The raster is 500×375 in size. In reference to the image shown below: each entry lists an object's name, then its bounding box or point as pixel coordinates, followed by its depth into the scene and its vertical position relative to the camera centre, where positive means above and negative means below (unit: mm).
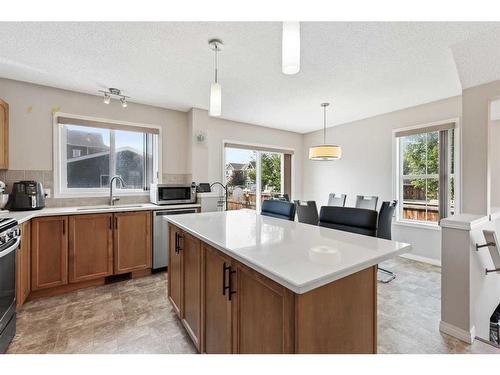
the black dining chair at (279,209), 2195 -242
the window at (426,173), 3352 +192
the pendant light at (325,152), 3309 +470
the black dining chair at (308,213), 2984 -359
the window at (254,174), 4484 +229
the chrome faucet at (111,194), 3174 -131
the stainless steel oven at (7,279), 1593 -688
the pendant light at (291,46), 1112 +680
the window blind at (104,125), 2951 +812
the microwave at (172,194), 3211 -129
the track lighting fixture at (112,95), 2932 +1164
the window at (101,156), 3037 +403
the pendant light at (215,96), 1736 +660
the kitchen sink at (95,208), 2740 -288
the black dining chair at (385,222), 2811 -440
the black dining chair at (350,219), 1704 -268
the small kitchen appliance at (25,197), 2531 -141
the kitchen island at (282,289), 853 -454
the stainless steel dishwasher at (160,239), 3039 -721
